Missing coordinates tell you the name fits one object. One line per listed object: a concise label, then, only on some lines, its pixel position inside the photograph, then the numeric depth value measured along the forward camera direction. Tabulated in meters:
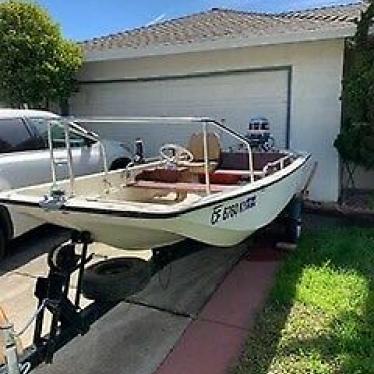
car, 5.30
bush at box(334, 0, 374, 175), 6.87
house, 7.85
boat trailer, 2.87
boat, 3.20
